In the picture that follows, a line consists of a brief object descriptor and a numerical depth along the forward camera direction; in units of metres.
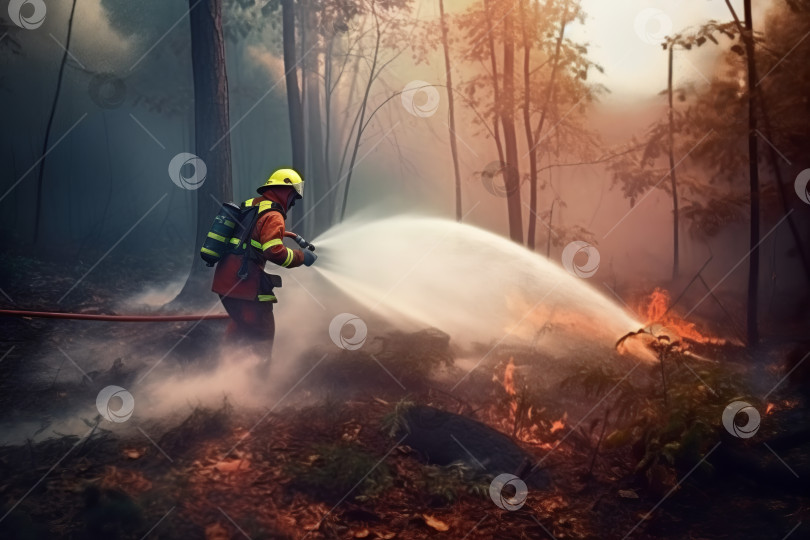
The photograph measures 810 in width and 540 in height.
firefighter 4.71
